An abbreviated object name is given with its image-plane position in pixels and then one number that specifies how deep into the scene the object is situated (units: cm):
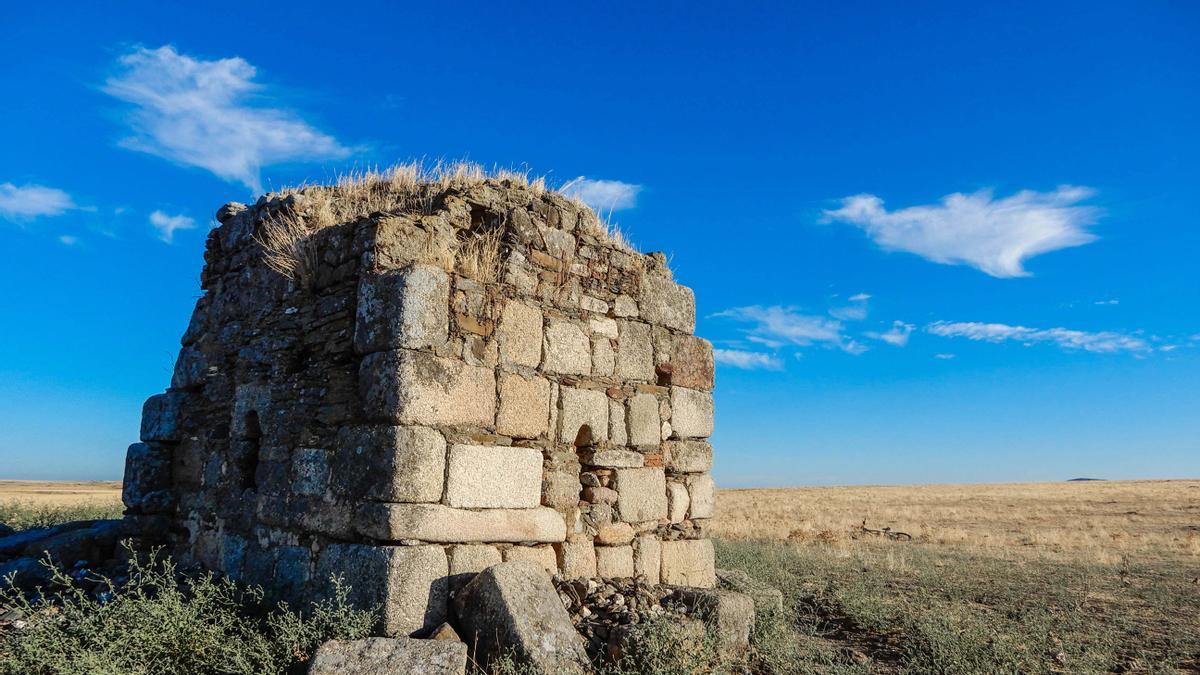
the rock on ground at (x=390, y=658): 386
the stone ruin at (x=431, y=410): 471
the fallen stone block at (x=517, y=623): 423
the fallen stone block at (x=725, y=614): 501
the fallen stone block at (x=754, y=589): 638
